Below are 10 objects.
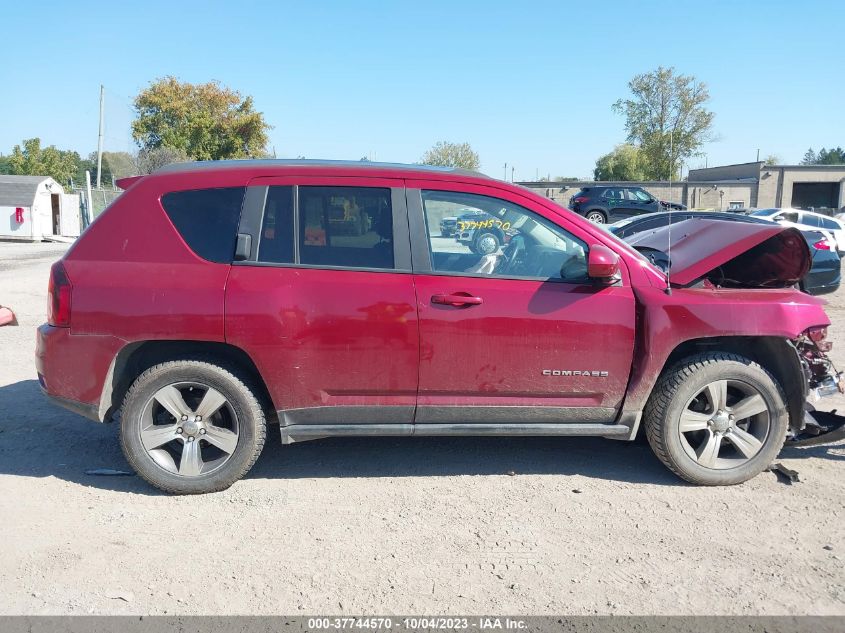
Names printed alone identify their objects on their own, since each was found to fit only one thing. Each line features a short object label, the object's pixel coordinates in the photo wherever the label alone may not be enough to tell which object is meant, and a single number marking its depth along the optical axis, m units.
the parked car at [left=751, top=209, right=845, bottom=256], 19.98
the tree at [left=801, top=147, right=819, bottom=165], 124.31
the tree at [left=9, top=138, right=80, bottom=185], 67.62
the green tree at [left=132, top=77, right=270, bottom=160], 47.19
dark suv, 29.36
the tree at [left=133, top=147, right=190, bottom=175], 40.47
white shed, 29.06
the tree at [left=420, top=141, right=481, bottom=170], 70.88
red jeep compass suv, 4.06
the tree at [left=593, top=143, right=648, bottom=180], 72.94
